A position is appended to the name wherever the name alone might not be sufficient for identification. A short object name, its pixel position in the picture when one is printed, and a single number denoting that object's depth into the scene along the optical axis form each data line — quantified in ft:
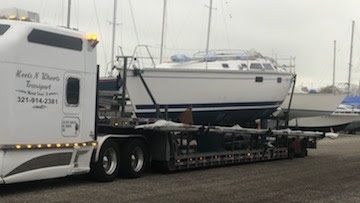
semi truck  27.73
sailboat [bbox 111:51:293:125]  42.32
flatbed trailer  37.24
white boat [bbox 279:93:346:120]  60.90
